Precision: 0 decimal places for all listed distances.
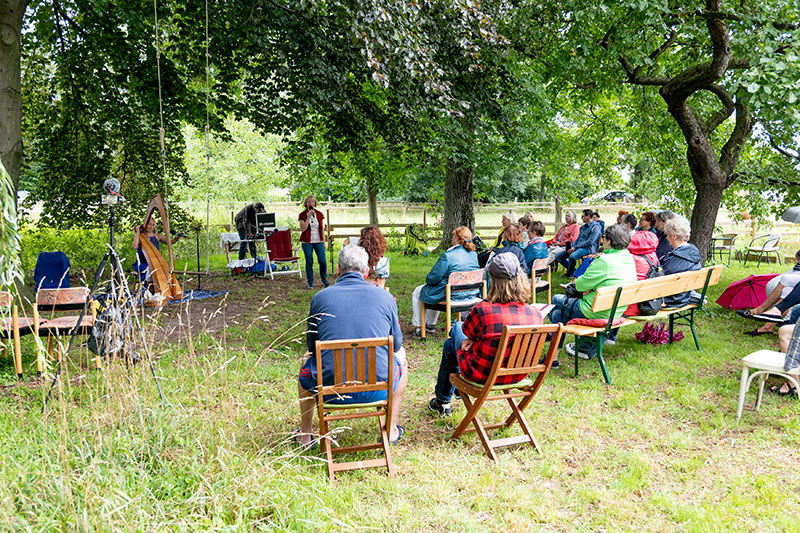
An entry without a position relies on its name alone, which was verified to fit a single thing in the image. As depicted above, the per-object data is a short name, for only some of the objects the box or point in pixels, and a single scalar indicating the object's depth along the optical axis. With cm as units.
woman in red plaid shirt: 367
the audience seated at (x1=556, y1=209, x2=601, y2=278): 1046
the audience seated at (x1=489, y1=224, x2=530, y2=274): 698
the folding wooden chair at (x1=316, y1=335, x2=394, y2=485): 317
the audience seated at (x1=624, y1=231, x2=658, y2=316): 646
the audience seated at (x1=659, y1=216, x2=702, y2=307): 626
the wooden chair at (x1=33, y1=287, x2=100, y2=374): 498
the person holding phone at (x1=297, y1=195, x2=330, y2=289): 958
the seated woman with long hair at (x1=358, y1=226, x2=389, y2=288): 522
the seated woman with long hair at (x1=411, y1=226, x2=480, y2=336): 628
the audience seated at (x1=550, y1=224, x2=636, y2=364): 538
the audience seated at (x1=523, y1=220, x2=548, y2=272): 767
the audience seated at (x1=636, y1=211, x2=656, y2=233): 809
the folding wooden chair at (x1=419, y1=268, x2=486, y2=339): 621
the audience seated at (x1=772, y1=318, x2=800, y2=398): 402
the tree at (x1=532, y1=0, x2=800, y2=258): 642
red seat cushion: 527
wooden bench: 509
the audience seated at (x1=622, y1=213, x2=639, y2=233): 912
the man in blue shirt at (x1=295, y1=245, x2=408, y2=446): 338
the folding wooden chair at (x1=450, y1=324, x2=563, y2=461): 351
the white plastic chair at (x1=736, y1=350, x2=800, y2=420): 409
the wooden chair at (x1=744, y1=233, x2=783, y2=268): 1277
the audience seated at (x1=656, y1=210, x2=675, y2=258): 820
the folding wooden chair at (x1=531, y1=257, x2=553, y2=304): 716
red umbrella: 754
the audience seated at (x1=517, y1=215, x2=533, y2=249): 939
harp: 709
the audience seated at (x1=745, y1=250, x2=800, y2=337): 552
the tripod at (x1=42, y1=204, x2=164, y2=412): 331
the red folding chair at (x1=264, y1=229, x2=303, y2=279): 1126
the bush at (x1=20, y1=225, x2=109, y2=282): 1258
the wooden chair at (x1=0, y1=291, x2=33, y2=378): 428
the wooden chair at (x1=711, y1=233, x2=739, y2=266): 1395
